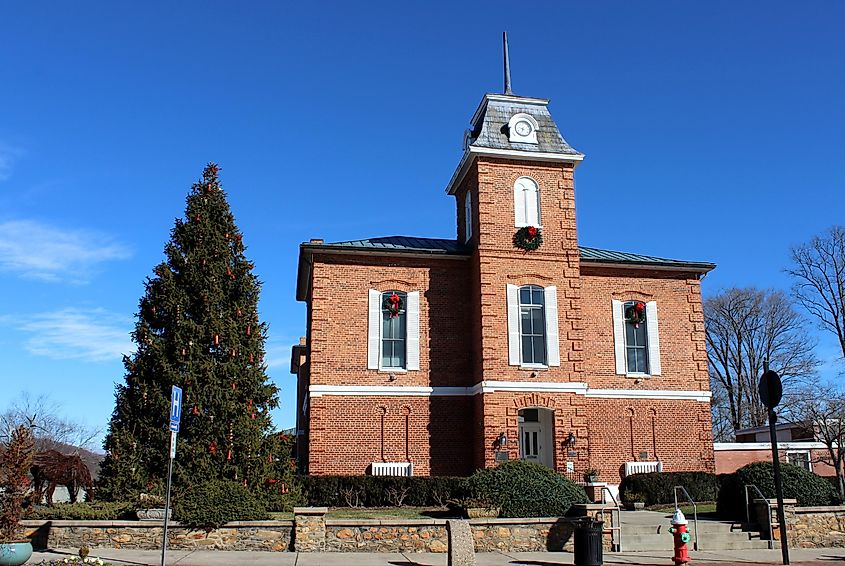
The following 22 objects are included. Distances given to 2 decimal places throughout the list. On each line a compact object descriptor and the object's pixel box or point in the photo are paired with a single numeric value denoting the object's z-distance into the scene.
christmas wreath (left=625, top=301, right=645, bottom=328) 25.41
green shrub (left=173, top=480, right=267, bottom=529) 14.52
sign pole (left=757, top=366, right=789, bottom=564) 13.25
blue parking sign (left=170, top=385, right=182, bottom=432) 12.41
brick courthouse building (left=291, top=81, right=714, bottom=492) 22.80
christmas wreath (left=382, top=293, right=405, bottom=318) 23.75
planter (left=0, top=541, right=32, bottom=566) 12.15
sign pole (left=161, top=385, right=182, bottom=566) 12.17
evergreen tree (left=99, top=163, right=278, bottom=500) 17.84
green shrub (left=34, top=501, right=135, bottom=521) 15.05
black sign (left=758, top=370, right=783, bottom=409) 13.33
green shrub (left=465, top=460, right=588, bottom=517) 16.61
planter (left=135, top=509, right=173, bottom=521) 15.18
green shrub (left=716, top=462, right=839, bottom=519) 17.94
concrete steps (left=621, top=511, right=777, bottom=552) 16.30
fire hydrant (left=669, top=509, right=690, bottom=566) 13.69
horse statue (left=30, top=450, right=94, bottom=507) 18.59
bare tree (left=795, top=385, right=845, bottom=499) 22.64
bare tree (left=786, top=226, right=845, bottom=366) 40.44
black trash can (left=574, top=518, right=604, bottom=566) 13.57
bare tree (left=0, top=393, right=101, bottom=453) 47.68
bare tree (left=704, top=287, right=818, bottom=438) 46.41
